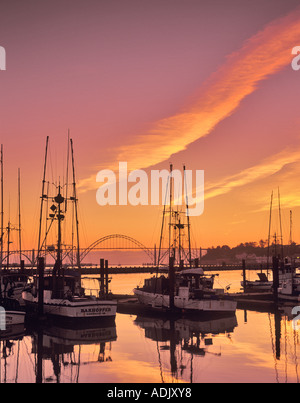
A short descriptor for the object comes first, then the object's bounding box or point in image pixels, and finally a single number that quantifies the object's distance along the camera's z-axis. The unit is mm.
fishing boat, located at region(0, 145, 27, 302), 50081
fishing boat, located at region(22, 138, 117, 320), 38656
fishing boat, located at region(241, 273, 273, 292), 74594
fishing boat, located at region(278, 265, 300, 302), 54875
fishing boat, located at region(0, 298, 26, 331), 36869
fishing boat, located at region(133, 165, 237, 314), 43375
